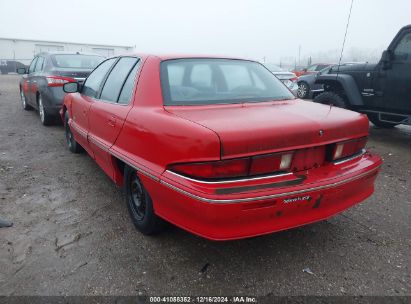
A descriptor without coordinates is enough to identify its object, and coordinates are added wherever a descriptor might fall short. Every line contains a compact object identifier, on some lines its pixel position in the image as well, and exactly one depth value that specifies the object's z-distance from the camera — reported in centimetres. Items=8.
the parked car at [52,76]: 648
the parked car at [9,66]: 3077
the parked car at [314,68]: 1870
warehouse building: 3678
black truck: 574
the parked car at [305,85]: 1333
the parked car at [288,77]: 1012
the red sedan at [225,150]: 212
